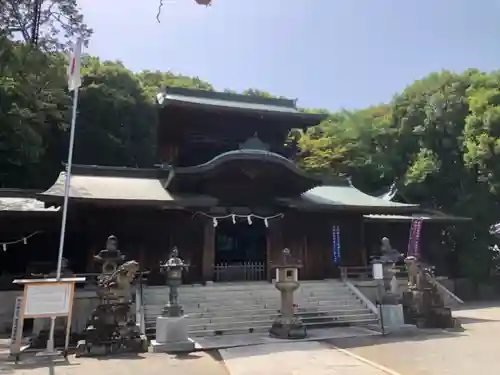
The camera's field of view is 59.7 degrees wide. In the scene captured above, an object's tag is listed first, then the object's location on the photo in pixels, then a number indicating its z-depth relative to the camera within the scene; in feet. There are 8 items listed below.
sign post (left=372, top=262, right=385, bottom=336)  44.45
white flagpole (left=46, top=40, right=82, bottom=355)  33.42
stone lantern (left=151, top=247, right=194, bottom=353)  33.91
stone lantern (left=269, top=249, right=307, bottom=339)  38.09
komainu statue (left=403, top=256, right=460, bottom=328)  44.11
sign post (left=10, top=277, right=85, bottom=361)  29.66
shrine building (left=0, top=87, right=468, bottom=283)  52.11
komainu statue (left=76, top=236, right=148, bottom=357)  33.09
